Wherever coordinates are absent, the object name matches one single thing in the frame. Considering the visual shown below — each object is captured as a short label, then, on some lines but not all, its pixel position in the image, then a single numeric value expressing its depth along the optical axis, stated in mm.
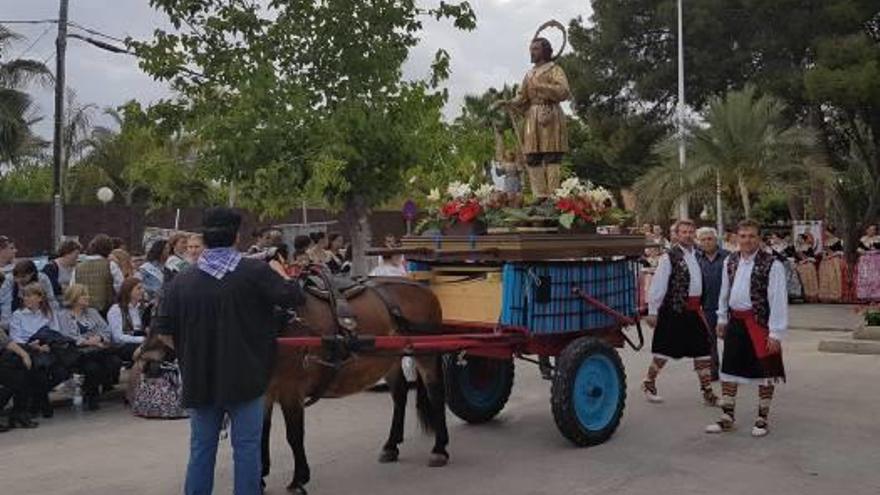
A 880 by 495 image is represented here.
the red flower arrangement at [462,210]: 7645
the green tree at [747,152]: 22484
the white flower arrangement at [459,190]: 7938
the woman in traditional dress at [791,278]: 20450
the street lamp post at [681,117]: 24703
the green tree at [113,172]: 35162
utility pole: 20688
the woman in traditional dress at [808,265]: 20578
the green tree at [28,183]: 43875
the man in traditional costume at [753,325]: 7645
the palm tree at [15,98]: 27906
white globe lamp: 26609
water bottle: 10133
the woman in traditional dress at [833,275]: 20125
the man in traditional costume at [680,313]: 9031
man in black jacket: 4992
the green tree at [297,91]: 13219
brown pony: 6102
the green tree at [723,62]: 23859
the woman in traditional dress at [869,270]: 18484
